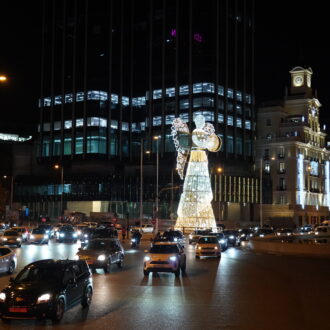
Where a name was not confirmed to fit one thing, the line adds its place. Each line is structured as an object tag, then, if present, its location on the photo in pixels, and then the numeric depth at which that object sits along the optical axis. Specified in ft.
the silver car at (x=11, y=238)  143.74
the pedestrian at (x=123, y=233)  194.61
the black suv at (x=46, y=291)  42.11
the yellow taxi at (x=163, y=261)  77.66
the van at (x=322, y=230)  188.07
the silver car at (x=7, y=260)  77.61
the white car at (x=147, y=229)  231.09
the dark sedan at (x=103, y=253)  82.33
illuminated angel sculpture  174.81
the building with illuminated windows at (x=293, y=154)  357.82
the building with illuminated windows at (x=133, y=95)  350.43
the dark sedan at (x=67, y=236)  173.27
